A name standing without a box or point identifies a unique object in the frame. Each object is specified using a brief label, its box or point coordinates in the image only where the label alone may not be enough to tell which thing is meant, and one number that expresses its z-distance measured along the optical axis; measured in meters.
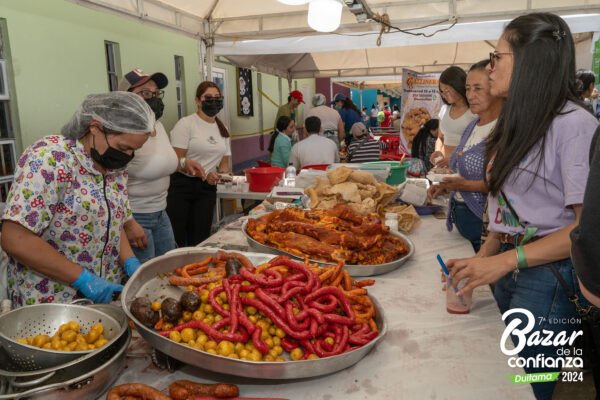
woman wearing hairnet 1.85
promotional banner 7.81
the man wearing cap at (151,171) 3.18
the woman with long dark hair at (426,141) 6.47
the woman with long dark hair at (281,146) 6.76
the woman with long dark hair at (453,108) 4.21
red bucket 4.65
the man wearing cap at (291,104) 8.83
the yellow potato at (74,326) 1.43
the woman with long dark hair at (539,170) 1.55
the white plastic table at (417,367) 1.31
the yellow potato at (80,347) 1.33
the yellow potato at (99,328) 1.42
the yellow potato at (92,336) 1.38
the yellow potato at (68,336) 1.37
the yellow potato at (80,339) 1.36
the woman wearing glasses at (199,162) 4.38
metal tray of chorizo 1.28
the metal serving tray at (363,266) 2.16
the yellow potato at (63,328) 1.40
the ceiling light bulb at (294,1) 3.96
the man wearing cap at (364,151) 6.12
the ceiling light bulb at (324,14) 4.45
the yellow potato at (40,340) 1.32
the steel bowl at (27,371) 1.11
